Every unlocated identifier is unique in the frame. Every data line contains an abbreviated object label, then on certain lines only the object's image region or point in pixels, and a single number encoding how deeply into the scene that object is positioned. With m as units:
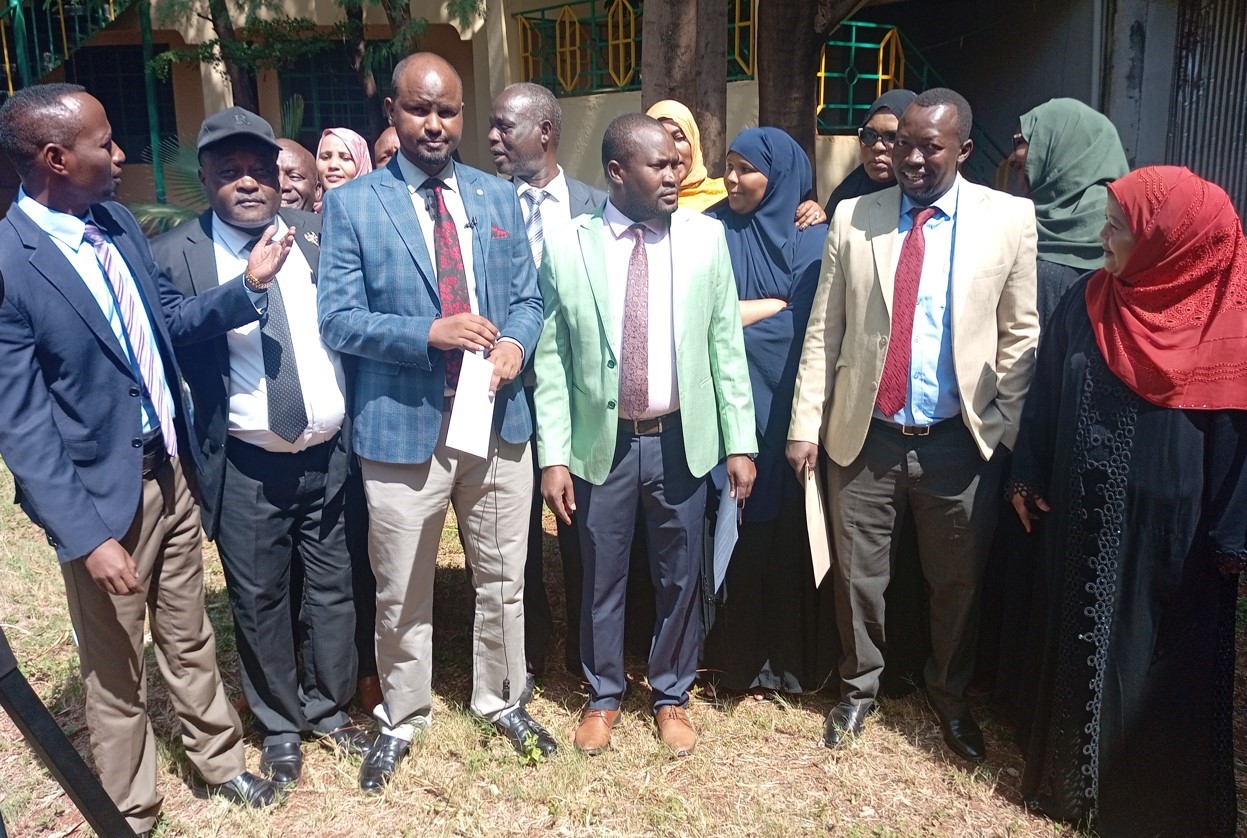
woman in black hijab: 4.31
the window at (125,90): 12.75
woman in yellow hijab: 4.18
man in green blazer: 3.34
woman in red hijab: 2.78
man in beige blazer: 3.25
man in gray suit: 3.95
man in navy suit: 2.66
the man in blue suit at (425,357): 3.10
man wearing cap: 3.20
